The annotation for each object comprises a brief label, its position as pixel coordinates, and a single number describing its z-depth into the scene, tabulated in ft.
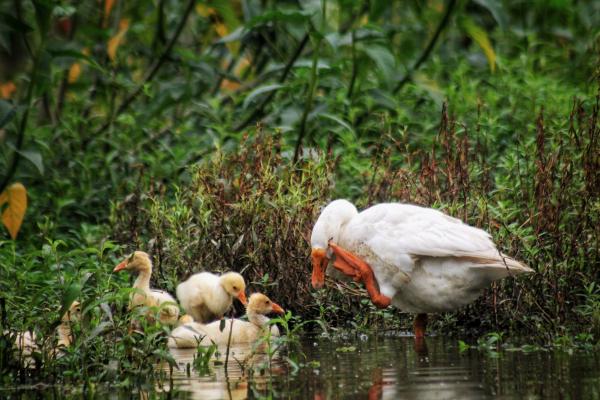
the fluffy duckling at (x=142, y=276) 51.72
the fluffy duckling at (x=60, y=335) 41.68
